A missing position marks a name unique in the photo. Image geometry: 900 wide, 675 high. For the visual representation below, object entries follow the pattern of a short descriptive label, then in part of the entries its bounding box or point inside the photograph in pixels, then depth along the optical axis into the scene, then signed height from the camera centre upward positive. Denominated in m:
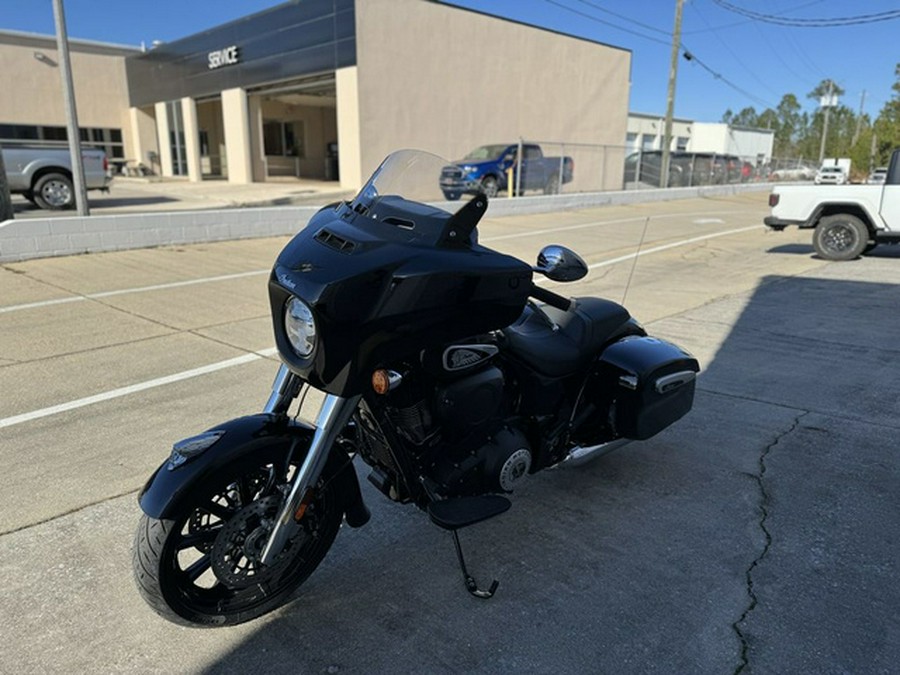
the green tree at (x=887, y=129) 47.27 +3.36
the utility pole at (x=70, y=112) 10.30 +0.92
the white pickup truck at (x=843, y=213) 10.21 -0.63
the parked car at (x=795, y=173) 36.66 +0.03
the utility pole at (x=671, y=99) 25.97 +2.90
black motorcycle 2.19 -0.91
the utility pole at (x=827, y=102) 62.69 +6.77
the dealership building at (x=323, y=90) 21.70 +3.20
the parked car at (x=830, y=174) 35.09 -0.02
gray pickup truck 14.55 -0.12
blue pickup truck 20.64 +0.18
